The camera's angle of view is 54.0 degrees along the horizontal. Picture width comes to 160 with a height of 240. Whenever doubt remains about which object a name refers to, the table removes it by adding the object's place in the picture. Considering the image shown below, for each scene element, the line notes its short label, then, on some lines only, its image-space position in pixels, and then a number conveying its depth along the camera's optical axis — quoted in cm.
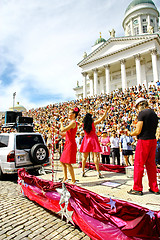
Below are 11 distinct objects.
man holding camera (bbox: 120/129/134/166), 704
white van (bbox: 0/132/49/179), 525
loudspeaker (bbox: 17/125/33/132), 743
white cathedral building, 3350
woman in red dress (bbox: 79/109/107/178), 460
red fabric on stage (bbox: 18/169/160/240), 186
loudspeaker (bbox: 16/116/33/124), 801
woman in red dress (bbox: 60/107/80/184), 380
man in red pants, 302
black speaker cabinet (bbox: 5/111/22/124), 923
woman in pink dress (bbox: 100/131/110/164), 726
